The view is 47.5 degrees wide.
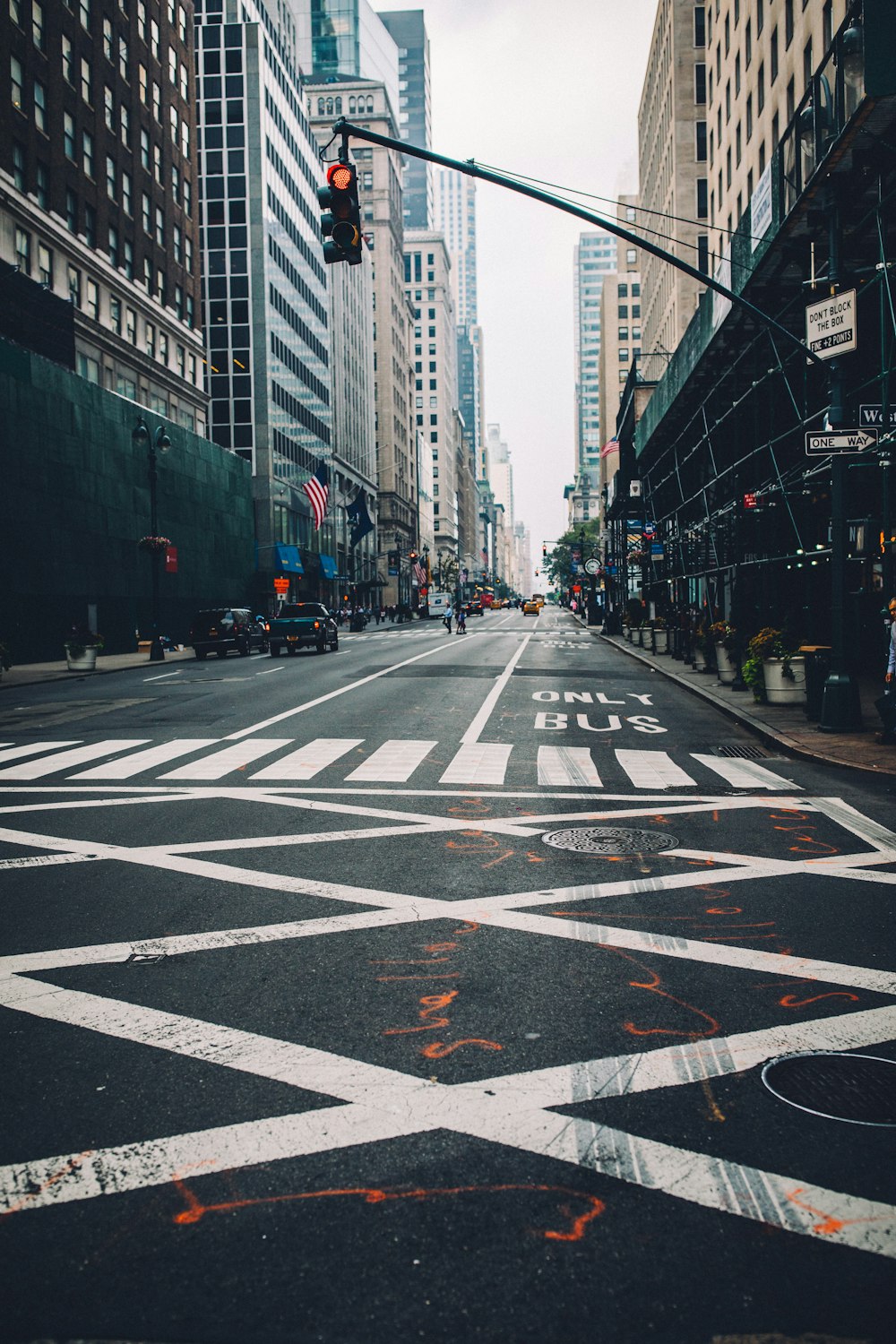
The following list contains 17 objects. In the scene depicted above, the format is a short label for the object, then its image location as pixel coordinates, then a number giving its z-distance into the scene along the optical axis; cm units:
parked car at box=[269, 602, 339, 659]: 3897
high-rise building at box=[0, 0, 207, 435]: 4134
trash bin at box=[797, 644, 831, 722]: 1625
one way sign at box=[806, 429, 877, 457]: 1327
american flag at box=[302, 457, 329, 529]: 6600
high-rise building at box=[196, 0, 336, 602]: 7688
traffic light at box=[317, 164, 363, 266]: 1152
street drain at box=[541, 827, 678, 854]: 819
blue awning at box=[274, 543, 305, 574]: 7788
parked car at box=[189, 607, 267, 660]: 4053
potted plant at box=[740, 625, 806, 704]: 1838
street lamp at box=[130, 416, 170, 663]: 3598
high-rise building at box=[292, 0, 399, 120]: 16725
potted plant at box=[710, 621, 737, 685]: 2309
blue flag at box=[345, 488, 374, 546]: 9587
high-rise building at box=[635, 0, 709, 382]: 6303
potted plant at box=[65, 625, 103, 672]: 3362
